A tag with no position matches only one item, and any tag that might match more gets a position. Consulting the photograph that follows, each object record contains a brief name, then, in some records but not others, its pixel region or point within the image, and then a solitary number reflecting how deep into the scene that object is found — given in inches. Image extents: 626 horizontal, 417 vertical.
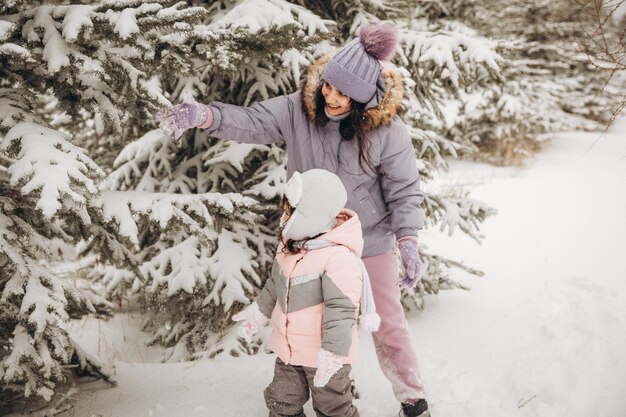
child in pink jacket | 89.7
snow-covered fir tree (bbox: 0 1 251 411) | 85.8
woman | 102.9
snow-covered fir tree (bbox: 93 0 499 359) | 151.6
